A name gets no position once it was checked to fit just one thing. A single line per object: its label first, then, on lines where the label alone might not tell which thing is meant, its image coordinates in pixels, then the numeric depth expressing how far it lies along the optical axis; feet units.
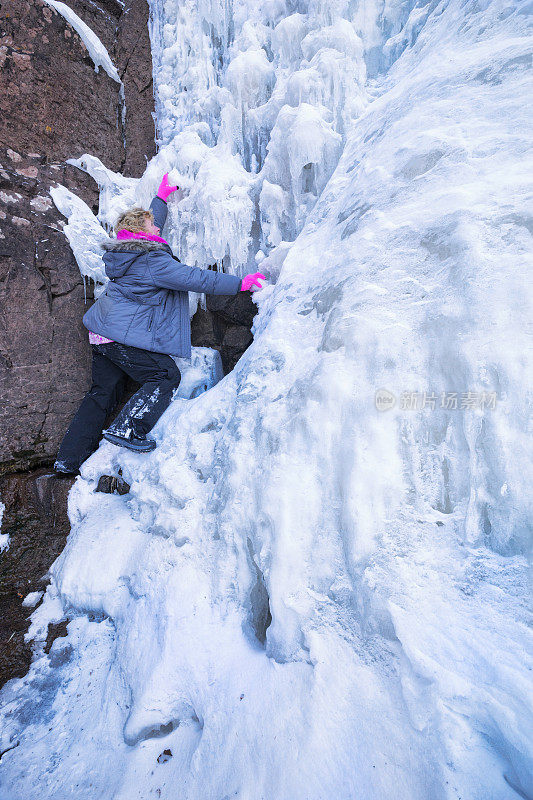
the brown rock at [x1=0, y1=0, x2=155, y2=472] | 9.35
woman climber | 8.08
